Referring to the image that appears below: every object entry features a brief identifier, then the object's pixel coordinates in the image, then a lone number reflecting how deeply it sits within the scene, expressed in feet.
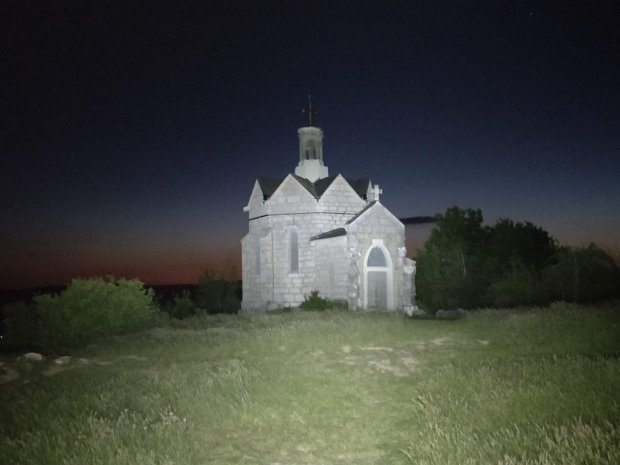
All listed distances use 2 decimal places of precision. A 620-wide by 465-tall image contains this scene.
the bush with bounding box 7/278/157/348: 61.67
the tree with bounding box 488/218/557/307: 106.42
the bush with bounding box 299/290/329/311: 82.33
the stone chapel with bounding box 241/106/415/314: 87.04
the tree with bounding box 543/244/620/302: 110.83
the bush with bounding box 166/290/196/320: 94.99
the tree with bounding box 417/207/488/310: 122.83
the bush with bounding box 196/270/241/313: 142.51
